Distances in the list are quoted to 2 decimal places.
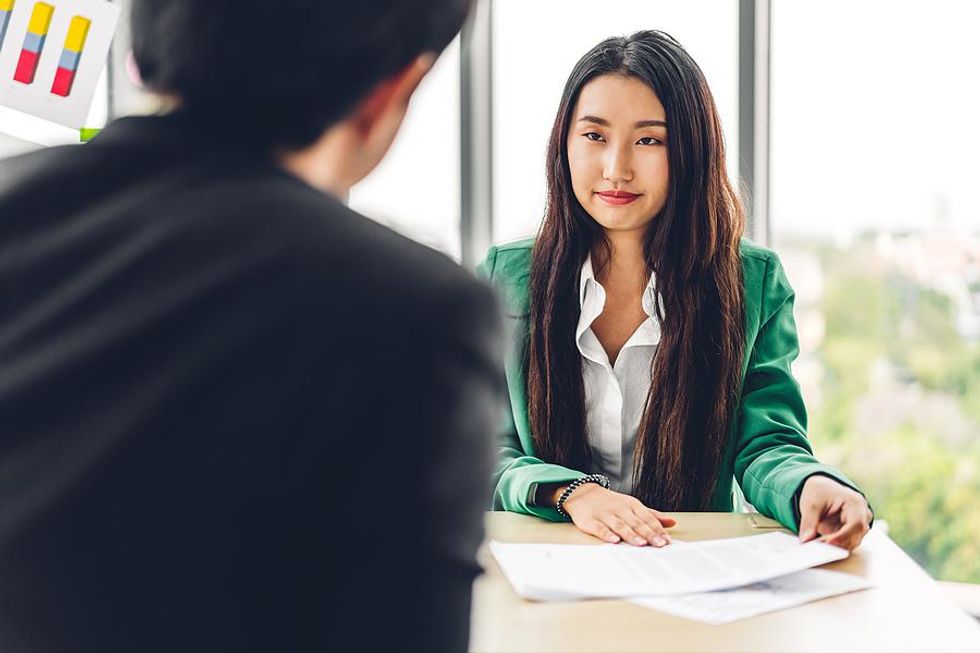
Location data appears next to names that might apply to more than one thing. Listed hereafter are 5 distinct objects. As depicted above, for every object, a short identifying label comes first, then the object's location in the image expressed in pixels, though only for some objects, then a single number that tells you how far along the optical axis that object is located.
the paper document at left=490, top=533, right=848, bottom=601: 0.99
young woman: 1.57
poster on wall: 2.05
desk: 0.88
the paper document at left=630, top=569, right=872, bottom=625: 0.94
